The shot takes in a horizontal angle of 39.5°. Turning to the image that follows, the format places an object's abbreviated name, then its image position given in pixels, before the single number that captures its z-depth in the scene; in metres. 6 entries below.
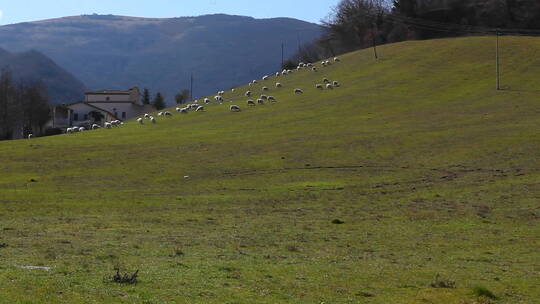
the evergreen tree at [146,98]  197.88
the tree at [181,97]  179.38
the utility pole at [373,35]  127.72
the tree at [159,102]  186.49
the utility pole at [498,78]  92.35
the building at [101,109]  155.00
